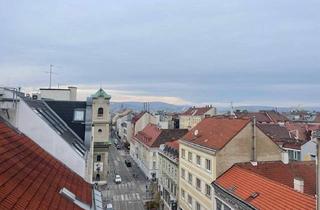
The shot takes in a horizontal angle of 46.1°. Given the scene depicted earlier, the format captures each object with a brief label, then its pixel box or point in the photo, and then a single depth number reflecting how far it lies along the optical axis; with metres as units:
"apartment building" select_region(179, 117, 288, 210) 35.41
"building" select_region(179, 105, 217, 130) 131.88
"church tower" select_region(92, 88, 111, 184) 46.78
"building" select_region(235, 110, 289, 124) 110.86
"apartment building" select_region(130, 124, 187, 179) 76.62
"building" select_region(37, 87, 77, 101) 39.30
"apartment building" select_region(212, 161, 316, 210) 23.11
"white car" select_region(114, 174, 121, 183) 72.81
